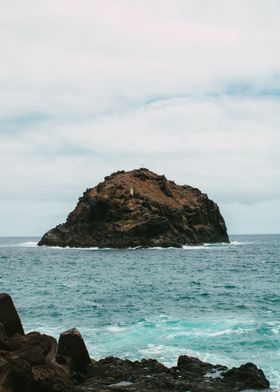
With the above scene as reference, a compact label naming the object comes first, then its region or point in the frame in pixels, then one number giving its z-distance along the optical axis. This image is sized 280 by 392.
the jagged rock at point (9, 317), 18.88
